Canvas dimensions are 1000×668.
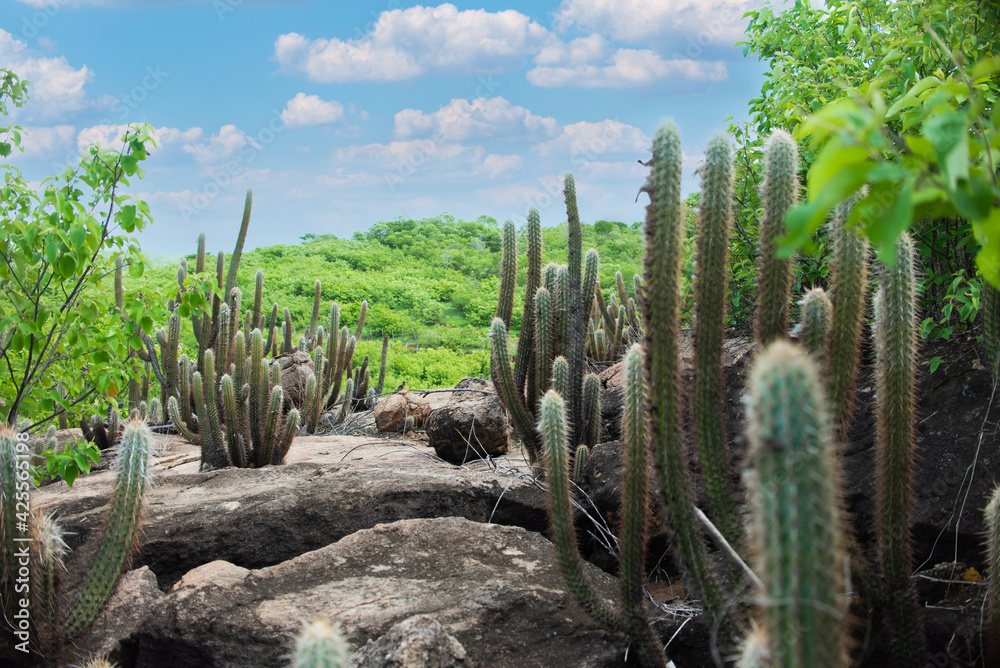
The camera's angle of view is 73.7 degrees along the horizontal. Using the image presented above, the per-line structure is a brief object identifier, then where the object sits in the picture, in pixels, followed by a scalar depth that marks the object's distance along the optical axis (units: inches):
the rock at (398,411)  331.0
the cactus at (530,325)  202.7
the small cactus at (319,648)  54.9
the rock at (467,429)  230.2
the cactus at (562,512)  105.6
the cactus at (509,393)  188.9
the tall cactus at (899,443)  96.1
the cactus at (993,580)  87.4
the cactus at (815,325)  99.3
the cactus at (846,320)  98.0
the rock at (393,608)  107.4
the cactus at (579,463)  168.1
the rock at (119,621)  115.1
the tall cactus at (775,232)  99.0
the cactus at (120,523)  118.7
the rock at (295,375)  382.0
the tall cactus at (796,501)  41.5
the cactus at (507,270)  222.1
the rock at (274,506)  157.8
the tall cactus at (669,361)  90.4
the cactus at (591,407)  187.0
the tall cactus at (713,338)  95.5
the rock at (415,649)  85.5
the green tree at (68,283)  133.0
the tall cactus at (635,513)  101.8
